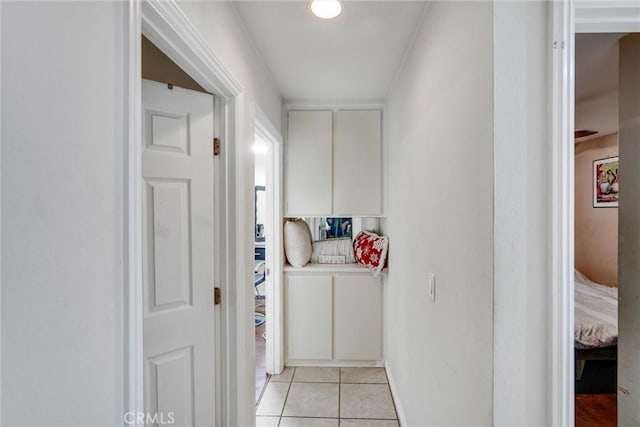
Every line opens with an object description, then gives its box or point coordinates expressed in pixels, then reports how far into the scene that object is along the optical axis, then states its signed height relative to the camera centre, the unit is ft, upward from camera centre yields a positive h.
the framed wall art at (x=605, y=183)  11.62 +1.12
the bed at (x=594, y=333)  7.39 -2.96
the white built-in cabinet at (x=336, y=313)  9.17 -3.08
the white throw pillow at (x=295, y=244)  9.18 -1.00
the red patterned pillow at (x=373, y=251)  8.58 -1.15
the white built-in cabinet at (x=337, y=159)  9.31 +1.61
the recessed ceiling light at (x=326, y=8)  4.55 +3.10
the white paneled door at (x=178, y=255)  4.18 -0.63
